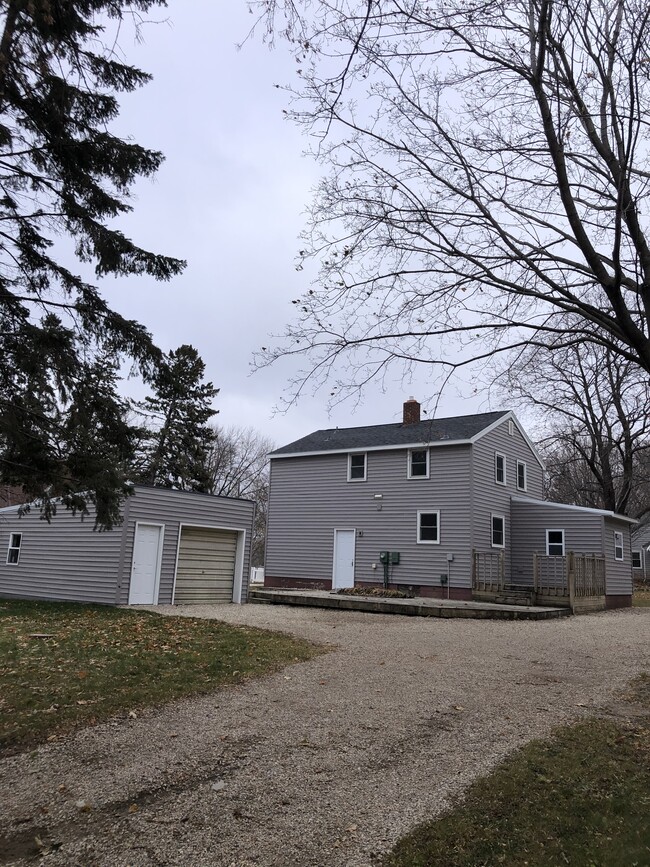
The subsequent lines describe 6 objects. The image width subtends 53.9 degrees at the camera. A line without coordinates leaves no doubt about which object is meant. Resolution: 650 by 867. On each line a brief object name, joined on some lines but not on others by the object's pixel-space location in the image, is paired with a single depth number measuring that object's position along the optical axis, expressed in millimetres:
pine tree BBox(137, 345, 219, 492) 35812
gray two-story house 20125
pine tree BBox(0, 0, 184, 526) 6648
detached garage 15867
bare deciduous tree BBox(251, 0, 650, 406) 5477
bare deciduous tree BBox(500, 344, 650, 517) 25516
